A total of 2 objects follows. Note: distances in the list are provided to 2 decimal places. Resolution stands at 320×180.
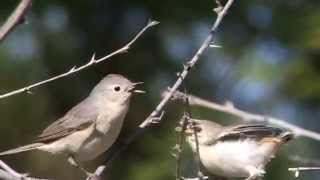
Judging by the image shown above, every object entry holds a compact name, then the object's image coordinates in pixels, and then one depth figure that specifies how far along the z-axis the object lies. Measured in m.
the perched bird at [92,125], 6.46
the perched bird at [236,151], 5.81
